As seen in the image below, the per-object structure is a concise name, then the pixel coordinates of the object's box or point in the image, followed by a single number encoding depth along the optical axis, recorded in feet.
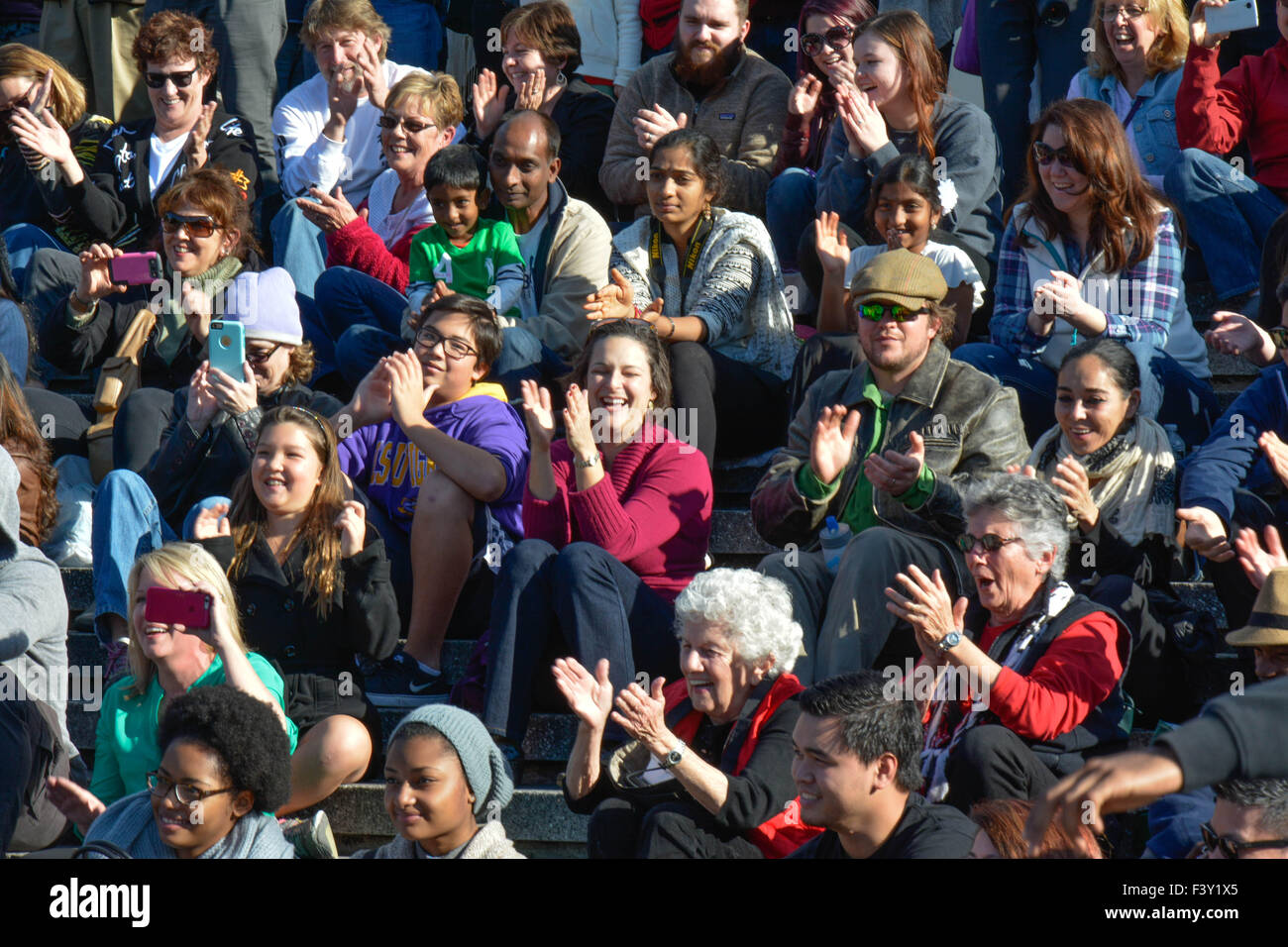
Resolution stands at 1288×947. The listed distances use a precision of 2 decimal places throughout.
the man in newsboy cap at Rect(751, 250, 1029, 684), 31.32
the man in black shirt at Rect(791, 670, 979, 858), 24.63
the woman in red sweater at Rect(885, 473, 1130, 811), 27.07
